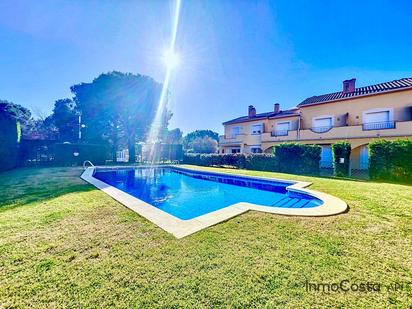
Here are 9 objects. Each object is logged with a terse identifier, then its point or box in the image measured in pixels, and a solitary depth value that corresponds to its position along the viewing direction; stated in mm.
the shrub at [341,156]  14211
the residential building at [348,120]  17000
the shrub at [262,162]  18359
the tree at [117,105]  27594
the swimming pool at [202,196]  5344
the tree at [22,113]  29919
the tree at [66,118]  31734
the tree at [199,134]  65225
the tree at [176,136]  54556
